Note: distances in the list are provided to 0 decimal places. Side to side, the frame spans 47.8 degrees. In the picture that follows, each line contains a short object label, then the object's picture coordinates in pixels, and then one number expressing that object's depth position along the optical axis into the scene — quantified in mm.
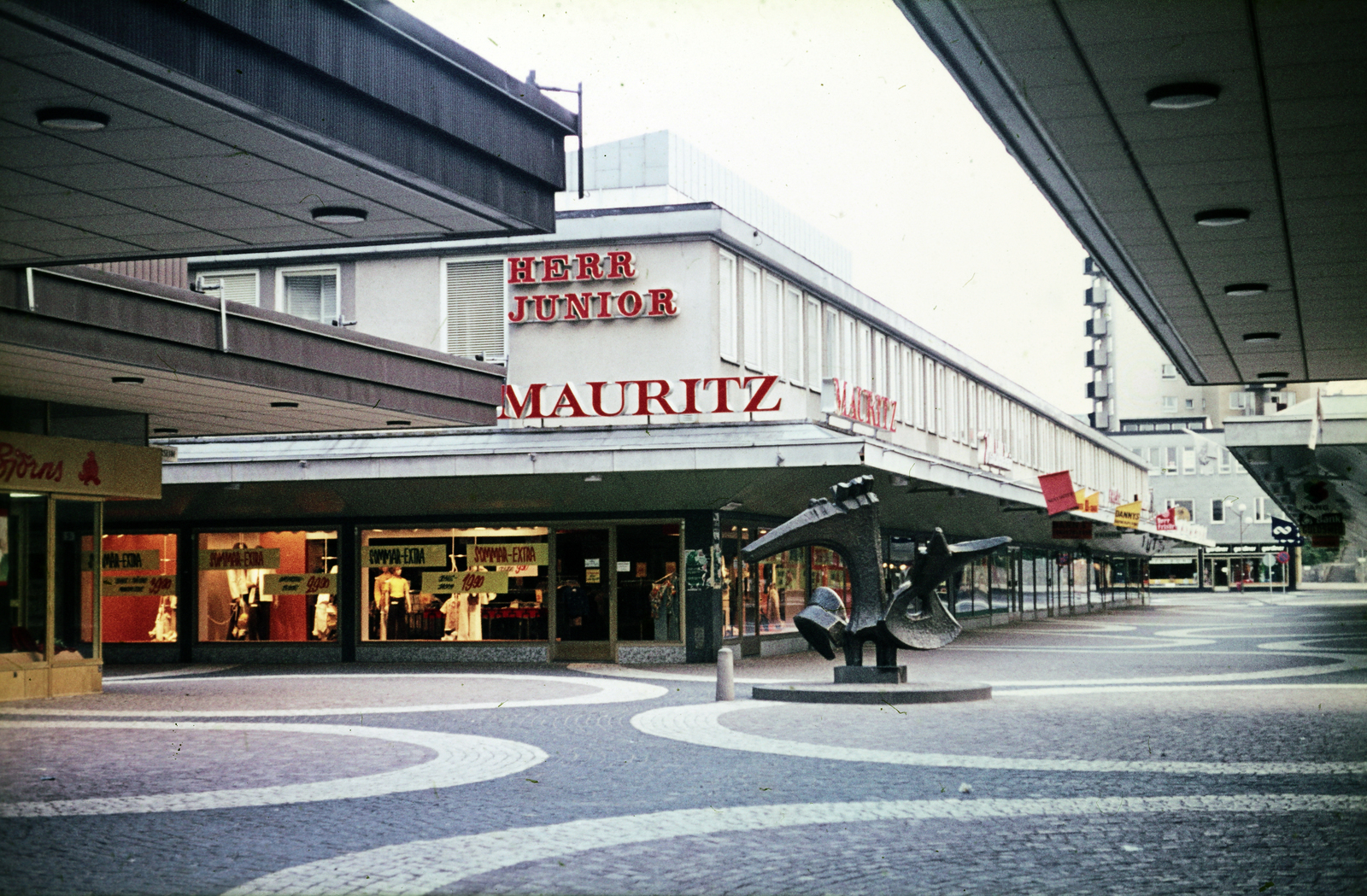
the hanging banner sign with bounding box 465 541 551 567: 27125
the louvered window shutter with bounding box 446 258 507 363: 27562
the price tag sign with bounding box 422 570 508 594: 27344
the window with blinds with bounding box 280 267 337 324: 28969
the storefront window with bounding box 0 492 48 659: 19734
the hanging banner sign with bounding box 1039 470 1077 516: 36219
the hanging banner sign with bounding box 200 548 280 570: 28516
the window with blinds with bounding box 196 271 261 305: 29703
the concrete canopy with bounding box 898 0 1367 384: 7961
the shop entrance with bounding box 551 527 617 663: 26906
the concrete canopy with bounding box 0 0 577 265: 7340
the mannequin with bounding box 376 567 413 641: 27844
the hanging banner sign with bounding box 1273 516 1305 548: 63719
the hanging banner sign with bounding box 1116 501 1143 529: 48219
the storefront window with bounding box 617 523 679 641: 26547
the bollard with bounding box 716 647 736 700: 18562
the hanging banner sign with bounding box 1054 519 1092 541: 45469
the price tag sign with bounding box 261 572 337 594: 28125
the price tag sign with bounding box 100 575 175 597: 28812
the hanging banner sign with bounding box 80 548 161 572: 28953
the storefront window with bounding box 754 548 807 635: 28906
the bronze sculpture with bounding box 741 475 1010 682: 19203
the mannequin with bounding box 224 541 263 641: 28562
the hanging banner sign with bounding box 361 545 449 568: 27594
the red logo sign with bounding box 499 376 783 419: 26328
